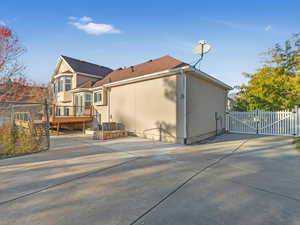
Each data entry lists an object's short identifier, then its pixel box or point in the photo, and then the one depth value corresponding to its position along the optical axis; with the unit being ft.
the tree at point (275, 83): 41.14
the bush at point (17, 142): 17.92
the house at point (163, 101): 24.68
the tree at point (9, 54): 38.48
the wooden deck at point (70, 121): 33.96
